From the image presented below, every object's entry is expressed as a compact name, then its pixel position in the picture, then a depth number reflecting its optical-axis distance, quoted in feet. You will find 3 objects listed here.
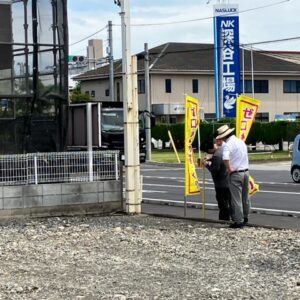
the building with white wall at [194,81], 193.26
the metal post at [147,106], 115.94
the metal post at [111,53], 140.26
